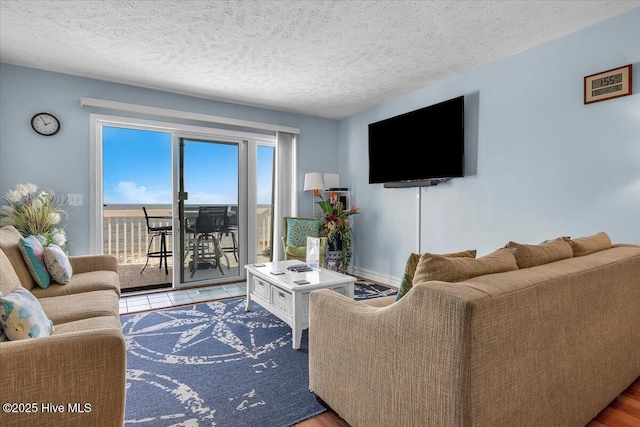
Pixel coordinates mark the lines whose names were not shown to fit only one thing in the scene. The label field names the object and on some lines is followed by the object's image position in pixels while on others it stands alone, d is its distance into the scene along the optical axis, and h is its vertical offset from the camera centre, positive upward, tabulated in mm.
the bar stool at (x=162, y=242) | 5008 -534
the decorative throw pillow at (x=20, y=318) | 1243 -435
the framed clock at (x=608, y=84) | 2375 +944
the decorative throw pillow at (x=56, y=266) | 2361 -413
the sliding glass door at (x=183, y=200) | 4242 +131
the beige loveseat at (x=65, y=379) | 1058 -577
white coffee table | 2473 -666
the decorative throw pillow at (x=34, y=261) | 2274 -370
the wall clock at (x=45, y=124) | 3346 +869
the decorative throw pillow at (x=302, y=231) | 4457 -291
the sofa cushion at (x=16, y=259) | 2209 -345
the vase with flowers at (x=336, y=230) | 4562 -278
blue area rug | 1722 -1059
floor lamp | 4754 +400
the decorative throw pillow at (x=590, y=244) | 1748 -187
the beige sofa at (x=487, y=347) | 1042 -526
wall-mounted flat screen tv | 3441 +762
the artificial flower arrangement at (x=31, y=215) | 3080 -63
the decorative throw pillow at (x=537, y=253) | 1474 -197
